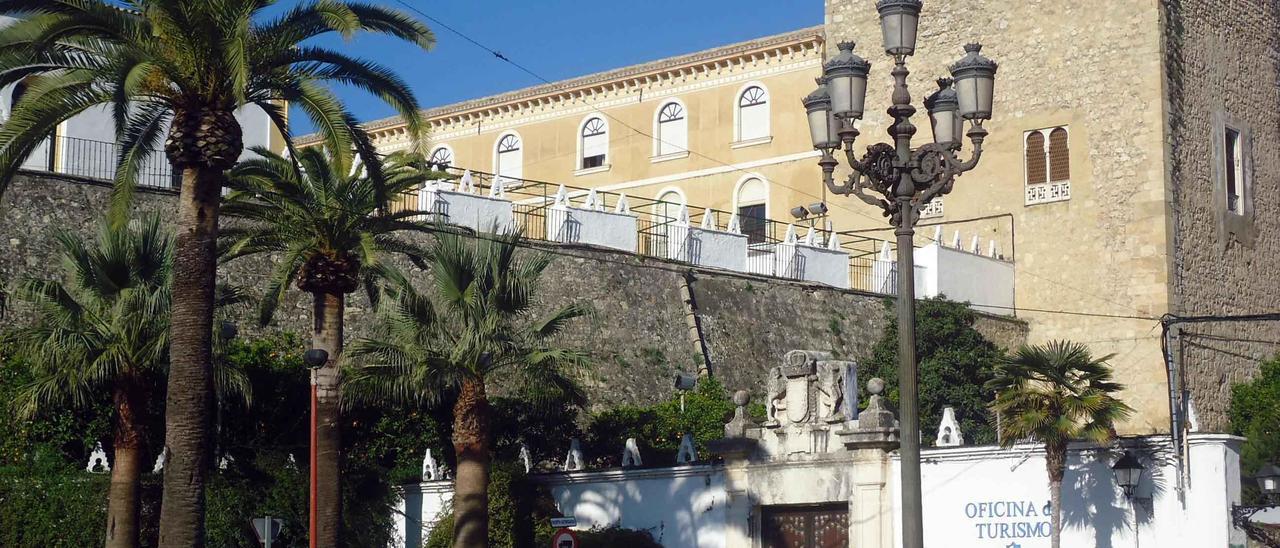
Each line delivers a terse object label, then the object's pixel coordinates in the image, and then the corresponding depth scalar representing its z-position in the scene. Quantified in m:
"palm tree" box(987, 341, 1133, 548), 20.19
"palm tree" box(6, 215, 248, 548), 21.52
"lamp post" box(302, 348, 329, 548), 18.84
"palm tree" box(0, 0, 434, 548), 16.22
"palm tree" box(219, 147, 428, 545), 20.58
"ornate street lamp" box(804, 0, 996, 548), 13.23
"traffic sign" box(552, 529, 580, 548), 20.06
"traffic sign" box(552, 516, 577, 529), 20.33
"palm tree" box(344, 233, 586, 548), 21.62
